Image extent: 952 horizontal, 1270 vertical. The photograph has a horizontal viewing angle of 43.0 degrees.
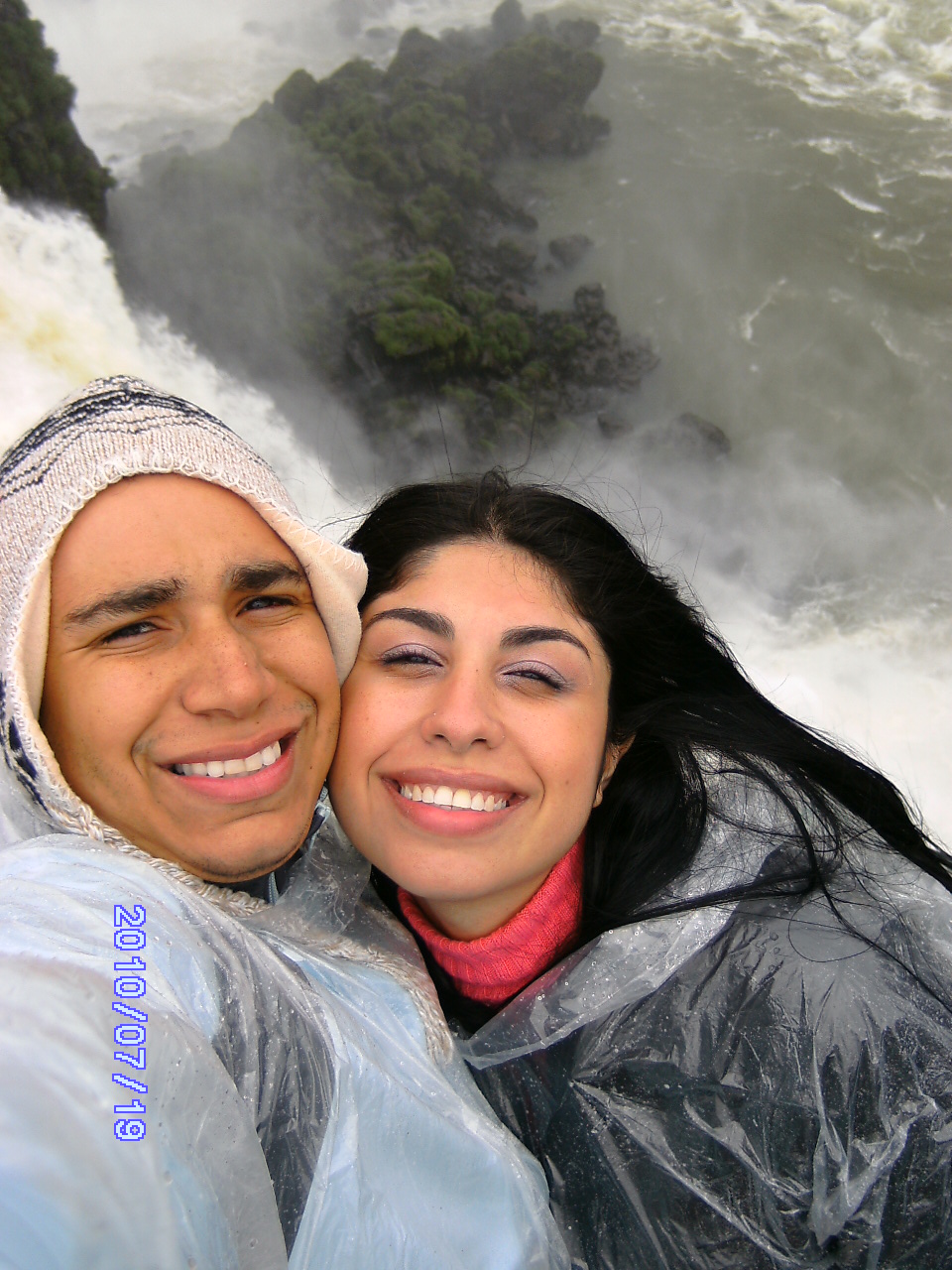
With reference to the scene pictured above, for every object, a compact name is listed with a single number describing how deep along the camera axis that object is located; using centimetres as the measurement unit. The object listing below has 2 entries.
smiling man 34
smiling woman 53
